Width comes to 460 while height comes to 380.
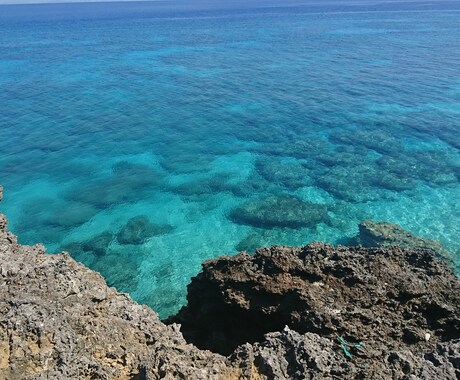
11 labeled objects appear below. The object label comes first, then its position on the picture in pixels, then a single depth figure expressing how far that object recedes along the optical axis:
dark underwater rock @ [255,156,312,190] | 31.09
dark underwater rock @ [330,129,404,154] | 35.66
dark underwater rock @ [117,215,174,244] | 25.47
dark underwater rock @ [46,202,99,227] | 26.84
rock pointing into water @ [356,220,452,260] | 23.11
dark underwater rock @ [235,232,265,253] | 24.56
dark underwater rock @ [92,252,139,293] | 22.16
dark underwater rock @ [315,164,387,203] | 29.36
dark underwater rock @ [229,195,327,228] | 26.53
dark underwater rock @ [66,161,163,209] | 29.50
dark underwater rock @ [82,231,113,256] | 24.36
